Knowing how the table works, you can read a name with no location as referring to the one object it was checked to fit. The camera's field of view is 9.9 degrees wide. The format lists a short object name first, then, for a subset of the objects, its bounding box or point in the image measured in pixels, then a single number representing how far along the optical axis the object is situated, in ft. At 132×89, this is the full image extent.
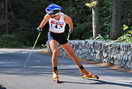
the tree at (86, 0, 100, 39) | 121.11
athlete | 54.19
